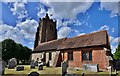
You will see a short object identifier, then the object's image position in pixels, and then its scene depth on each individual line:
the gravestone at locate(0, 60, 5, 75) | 8.61
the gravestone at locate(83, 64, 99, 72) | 9.81
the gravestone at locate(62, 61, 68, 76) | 8.55
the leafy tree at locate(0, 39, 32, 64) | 23.82
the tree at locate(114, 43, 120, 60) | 26.19
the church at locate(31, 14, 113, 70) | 11.15
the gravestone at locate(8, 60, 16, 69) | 13.12
